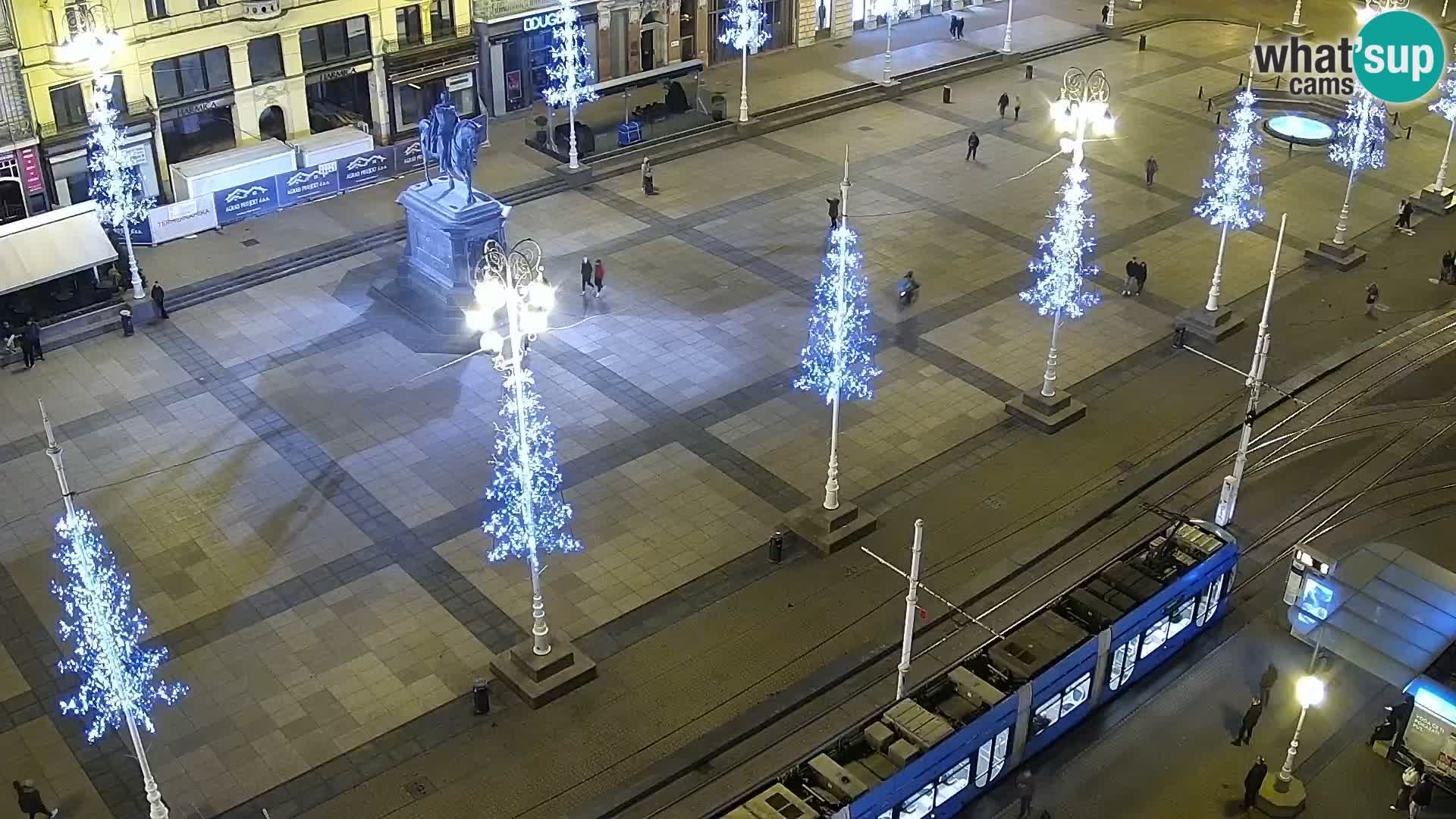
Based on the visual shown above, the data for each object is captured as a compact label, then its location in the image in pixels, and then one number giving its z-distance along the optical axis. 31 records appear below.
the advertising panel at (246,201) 49.66
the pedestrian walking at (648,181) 53.38
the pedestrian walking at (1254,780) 26.86
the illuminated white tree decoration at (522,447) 25.91
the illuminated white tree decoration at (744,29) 60.97
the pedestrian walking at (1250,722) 28.58
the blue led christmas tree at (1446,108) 52.50
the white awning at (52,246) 43.19
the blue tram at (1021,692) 24.47
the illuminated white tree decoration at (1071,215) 34.66
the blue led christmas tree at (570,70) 53.69
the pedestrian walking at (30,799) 25.98
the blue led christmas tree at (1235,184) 43.34
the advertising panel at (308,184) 51.00
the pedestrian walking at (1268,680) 29.61
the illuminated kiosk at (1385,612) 29.27
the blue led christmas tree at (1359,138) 48.19
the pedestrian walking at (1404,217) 51.56
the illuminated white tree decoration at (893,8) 72.19
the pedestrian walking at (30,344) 40.72
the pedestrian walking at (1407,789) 27.70
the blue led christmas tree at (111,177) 43.51
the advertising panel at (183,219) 48.16
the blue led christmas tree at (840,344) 34.25
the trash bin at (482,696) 28.98
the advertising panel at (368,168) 52.59
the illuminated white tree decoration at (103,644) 25.42
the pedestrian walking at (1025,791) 26.84
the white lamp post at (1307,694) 26.59
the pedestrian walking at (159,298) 43.34
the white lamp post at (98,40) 43.86
